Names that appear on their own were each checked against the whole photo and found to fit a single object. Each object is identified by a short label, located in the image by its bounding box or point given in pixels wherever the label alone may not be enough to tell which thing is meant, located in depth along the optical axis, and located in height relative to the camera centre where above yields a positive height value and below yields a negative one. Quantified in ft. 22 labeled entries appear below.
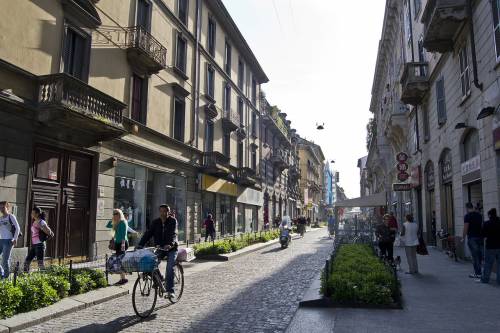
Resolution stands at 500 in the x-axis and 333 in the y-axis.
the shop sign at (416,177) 75.00 +8.21
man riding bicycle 26.68 -0.90
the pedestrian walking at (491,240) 31.65 -1.06
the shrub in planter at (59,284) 26.89 -3.82
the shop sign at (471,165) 43.63 +6.19
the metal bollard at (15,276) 24.24 -3.05
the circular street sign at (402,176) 59.93 +6.51
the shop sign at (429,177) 66.74 +7.42
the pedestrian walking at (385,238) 43.83 -1.35
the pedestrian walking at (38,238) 37.47 -1.44
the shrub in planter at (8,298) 22.21 -3.95
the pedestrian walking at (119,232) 36.01 -0.84
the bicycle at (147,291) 23.53 -3.81
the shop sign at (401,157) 60.49 +9.15
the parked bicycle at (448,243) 49.62 -2.21
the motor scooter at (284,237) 73.05 -2.33
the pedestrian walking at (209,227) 77.77 -0.77
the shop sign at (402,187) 60.75 +5.18
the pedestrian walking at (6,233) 32.86 -0.92
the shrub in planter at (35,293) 23.93 -4.00
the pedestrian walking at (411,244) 40.01 -1.77
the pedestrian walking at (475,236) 35.14 -0.87
